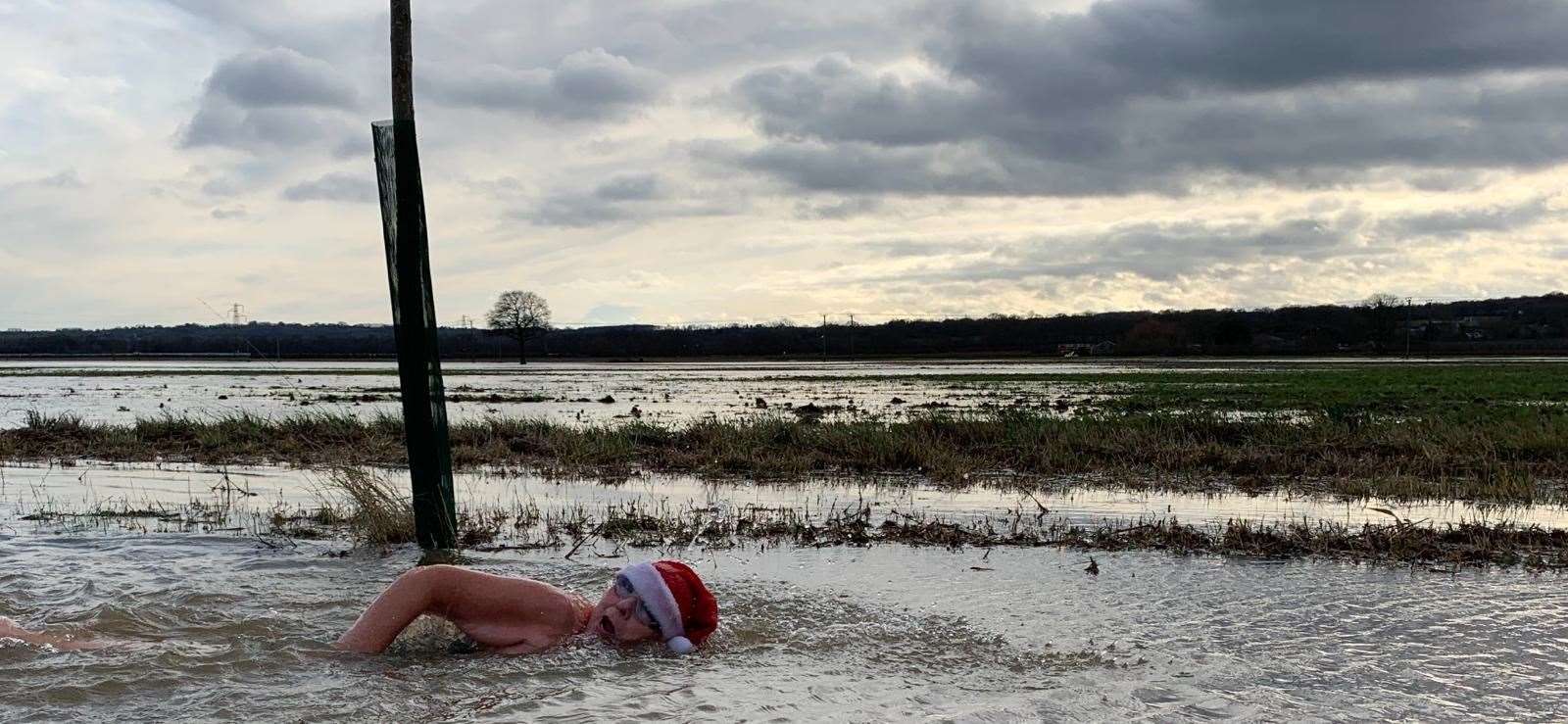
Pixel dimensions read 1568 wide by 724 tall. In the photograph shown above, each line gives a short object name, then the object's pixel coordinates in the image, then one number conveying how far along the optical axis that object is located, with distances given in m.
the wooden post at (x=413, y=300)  9.80
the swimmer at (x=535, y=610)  6.30
